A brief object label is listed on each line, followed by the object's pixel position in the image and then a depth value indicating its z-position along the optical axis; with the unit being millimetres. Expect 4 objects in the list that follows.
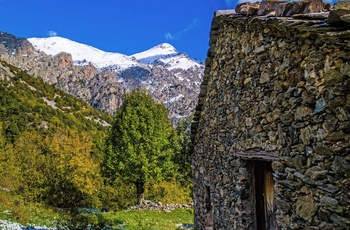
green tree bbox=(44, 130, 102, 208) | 22080
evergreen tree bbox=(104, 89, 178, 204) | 26781
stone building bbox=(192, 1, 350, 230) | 3516
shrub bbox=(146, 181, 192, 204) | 36281
